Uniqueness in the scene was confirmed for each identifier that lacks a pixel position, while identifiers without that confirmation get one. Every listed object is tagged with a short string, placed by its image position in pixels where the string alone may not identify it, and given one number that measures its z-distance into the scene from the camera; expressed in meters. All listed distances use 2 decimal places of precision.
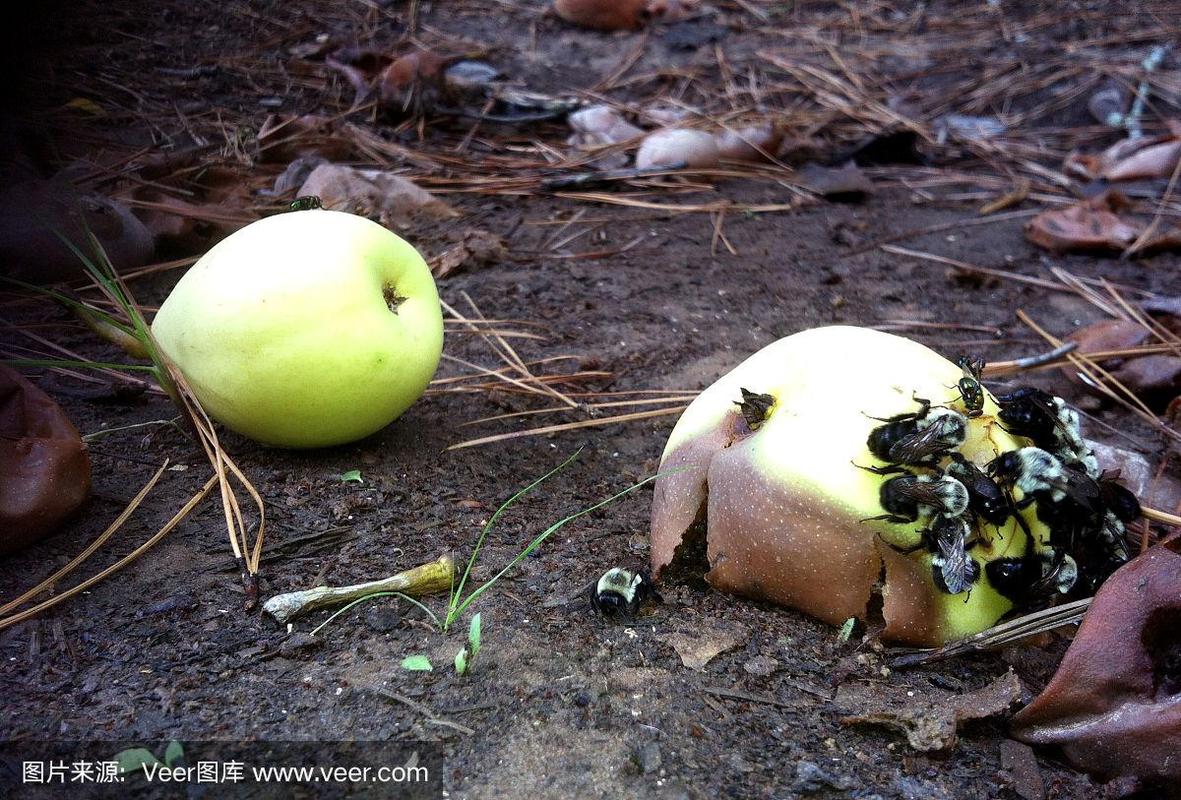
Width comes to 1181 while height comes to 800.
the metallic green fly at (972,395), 0.38
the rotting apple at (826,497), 0.37
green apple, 0.40
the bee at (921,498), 0.37
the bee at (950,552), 0.37
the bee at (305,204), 0.42
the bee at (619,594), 0.38
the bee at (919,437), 0.37
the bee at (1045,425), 0.38
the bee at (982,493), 0.37
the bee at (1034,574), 0.37
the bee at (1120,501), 0.39
